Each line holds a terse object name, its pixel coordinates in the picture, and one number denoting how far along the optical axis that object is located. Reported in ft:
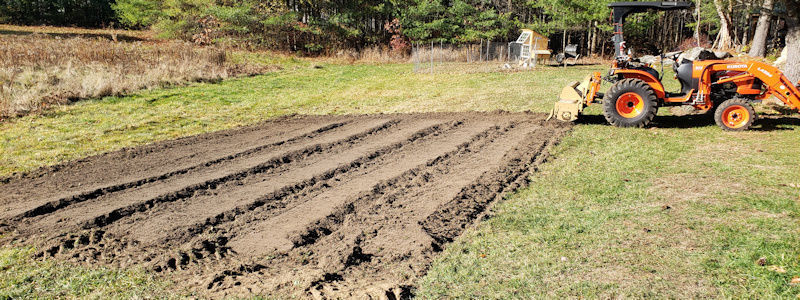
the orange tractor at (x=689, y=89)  23.32
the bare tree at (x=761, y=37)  54.85
